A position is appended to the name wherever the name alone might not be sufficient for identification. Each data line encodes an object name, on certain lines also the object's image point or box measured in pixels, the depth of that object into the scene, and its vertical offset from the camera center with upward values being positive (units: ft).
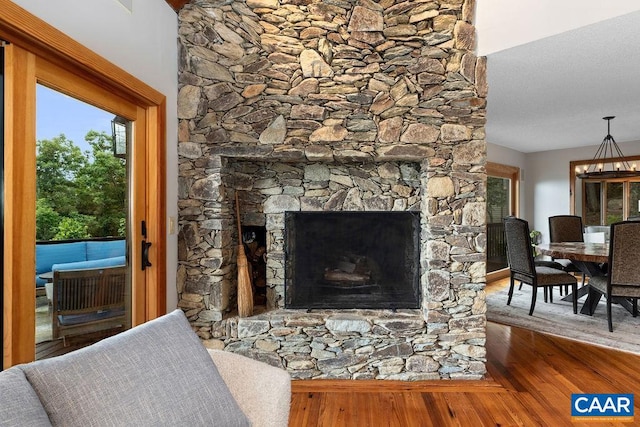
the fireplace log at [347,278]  9.17 -1.69
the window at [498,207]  19.27 +0.36
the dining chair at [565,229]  16.66 -0.80
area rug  10.51 -3.79
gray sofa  2.81 -1.58
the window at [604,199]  19.34 +0.76
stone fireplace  8.11 +1.90
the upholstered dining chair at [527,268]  12.60 -2.06
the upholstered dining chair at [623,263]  10.57 -1.59
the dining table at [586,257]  11.40 -1.48
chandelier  18.93 +2.96
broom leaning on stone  8.38 -1.77
